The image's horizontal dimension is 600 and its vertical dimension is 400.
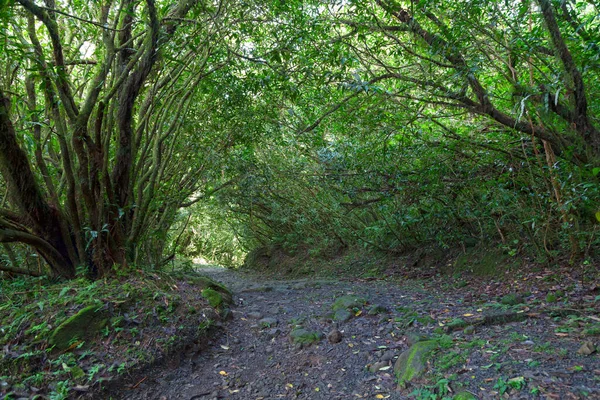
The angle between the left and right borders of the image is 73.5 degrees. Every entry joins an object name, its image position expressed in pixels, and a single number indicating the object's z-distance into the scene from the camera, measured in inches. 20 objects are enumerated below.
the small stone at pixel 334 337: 142.8
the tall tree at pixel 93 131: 150.2
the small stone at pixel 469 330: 127.7
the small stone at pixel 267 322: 165.6
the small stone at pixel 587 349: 97.5
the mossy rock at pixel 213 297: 175.2
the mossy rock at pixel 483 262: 216.1
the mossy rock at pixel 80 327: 126.7
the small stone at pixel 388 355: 123.8
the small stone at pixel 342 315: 161.8
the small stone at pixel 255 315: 178.2
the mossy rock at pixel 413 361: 108.2
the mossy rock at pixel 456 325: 134.2
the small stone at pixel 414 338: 125.3
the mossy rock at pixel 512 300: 157.0
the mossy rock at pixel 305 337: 145.5
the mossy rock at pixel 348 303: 173.5
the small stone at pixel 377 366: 120.4
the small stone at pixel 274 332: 157.8
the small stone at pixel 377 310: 165.0
